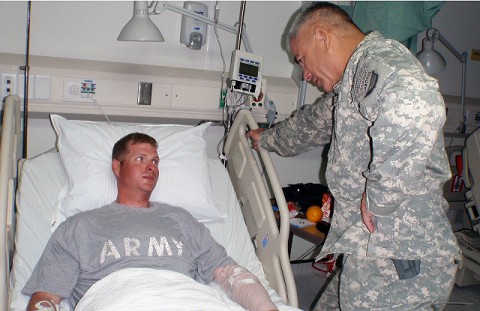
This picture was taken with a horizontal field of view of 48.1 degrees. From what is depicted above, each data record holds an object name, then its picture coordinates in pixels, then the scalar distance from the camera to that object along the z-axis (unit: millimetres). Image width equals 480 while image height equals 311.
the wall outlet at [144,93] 3096
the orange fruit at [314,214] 3045
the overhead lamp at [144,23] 2678
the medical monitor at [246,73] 3062
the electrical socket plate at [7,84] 2789
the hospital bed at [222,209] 2240
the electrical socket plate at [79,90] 2930
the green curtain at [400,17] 2951
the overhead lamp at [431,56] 3467
